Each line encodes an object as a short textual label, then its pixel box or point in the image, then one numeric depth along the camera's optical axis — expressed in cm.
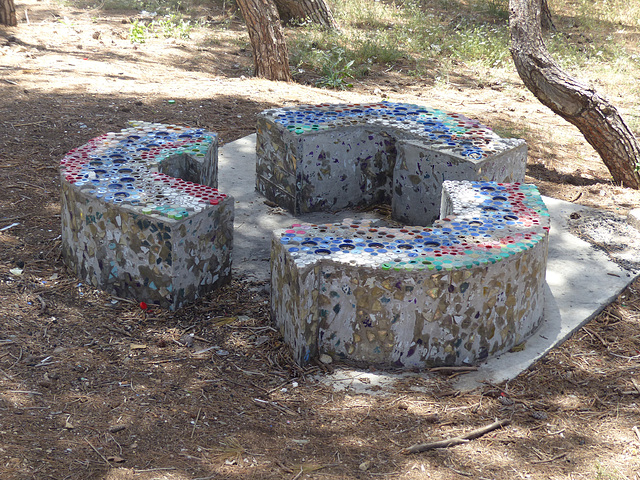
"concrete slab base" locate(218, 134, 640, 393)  340
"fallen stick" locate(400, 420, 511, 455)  277
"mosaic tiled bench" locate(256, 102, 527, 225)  478
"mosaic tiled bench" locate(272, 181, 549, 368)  315
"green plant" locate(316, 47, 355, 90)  862
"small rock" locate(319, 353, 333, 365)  334
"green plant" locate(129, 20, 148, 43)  986
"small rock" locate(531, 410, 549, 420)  306
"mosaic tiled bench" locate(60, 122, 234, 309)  364
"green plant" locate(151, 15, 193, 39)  1036
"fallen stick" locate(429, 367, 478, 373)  331
